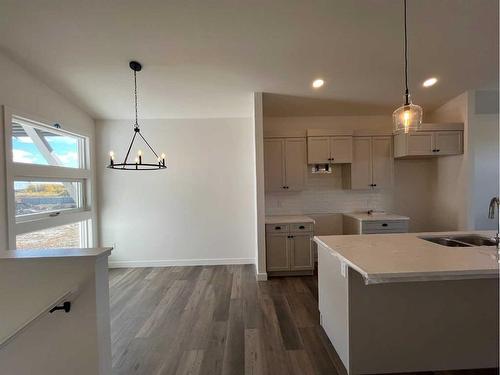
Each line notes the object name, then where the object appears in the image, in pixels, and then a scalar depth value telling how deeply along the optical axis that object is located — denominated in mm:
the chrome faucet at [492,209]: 1985
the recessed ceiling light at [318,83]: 3359
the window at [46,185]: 2820
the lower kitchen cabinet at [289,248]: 3764
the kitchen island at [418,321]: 1753
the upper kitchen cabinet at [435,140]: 3900
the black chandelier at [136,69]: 2673
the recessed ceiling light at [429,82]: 3474
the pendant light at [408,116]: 2102
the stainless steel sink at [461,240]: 2236
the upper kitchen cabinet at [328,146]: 4074
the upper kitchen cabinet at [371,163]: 4172
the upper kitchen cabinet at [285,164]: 4125
